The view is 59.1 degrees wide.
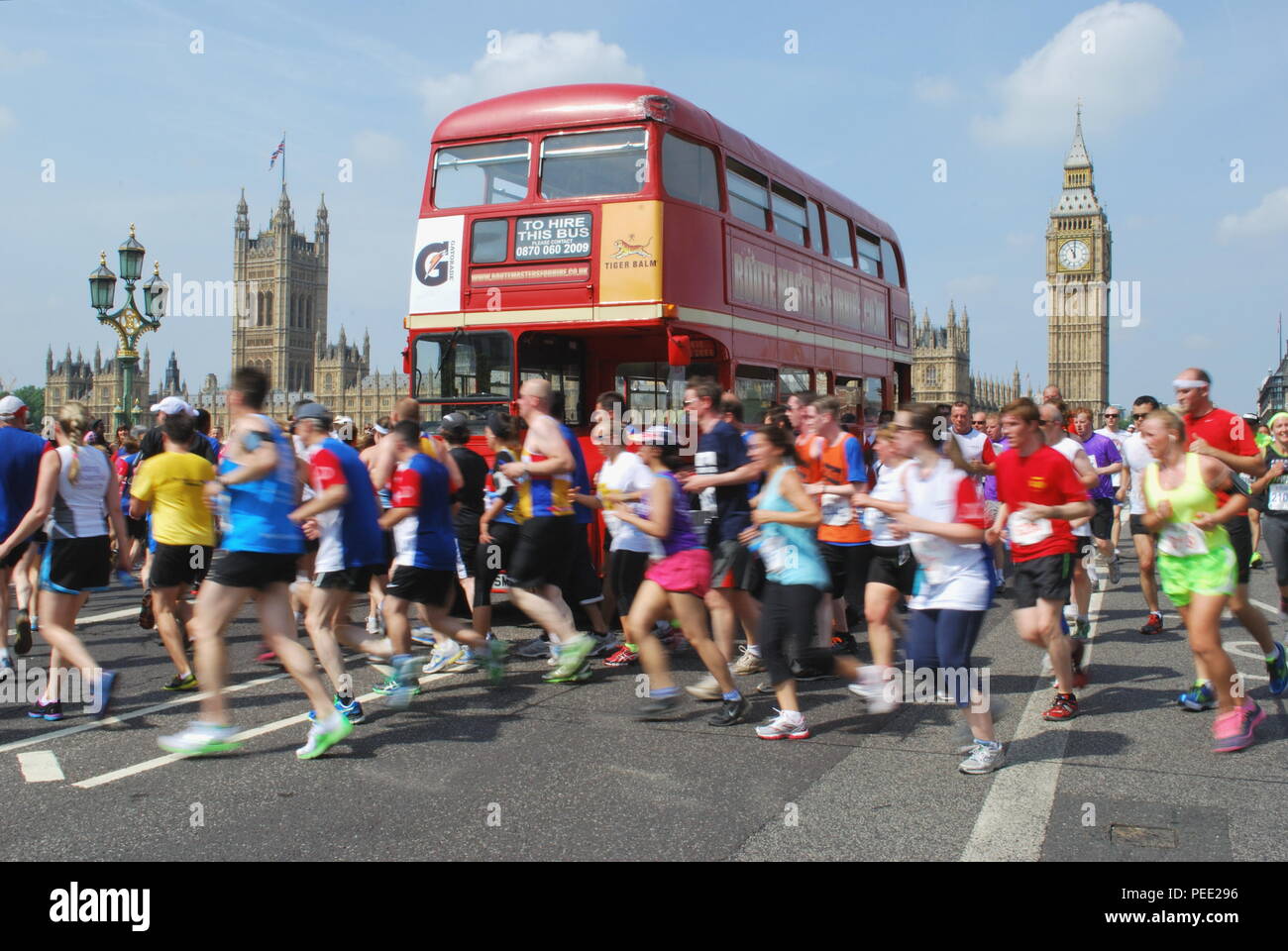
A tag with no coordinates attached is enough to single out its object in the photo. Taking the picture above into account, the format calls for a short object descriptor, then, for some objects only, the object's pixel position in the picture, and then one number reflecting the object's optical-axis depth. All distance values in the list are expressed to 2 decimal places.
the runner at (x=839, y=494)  6.73
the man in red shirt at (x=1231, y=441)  6.05
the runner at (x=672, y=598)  5.84
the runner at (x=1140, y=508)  8.50
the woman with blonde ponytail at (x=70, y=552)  6.12
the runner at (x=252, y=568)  5.25
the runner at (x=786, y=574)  5.51
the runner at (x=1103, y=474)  9.88
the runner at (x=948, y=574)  5.05
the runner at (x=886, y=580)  6.25
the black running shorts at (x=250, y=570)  5.27
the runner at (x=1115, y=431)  11.37
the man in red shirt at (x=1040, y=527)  5.77
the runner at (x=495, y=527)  7.43
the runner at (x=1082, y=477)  7.50
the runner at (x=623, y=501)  6.92
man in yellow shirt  6.55
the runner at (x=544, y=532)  6.67
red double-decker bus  8.95
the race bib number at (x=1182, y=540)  5.50
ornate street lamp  17.42
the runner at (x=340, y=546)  5.84
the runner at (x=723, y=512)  6.57
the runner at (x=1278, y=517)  7.53
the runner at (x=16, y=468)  6.46
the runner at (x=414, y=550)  6.33
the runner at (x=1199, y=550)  5.41
